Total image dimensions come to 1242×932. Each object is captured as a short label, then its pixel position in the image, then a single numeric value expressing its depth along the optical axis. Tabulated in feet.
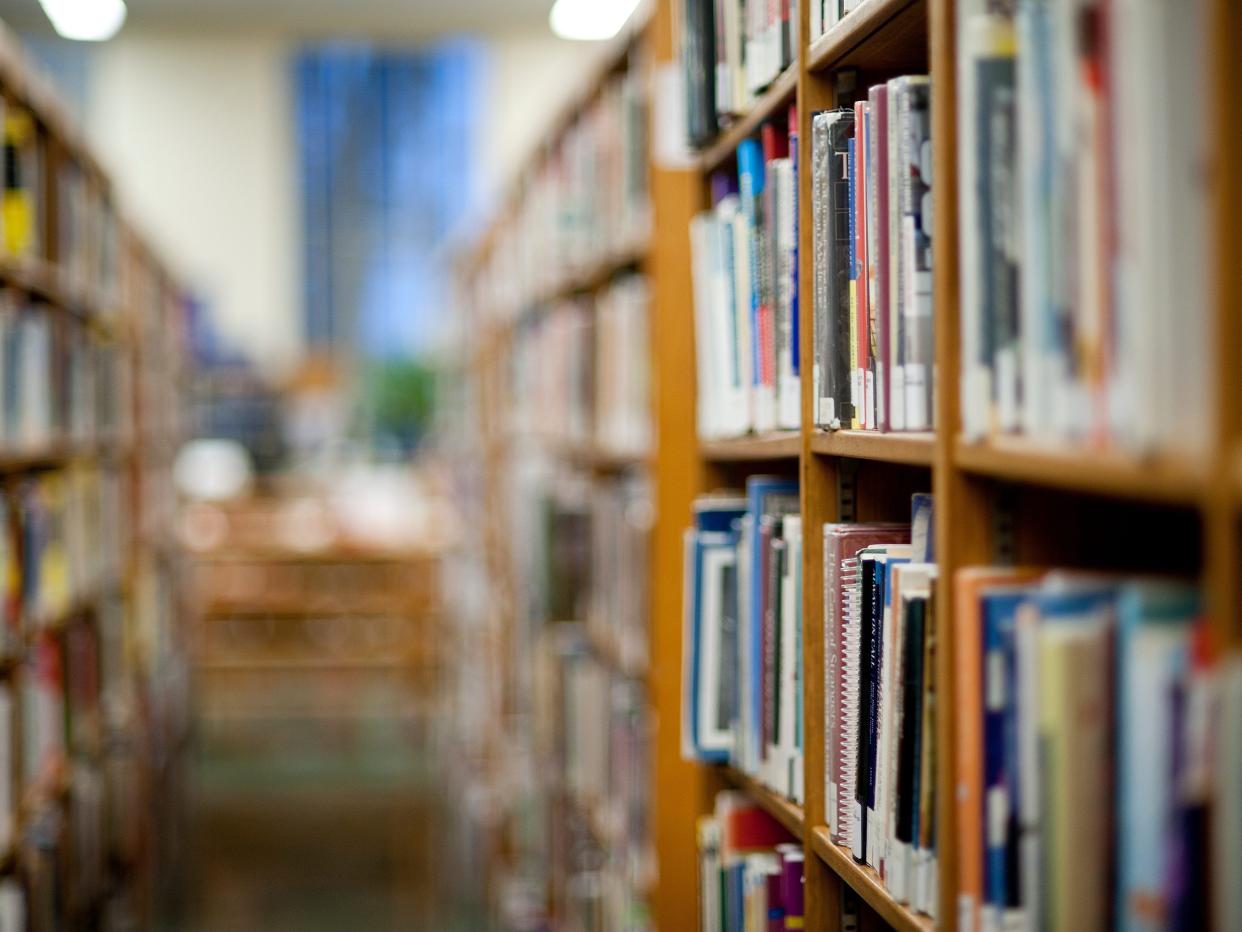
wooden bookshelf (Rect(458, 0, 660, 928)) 8.74
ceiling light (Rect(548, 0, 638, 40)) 16.88
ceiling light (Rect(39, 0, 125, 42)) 17.48
